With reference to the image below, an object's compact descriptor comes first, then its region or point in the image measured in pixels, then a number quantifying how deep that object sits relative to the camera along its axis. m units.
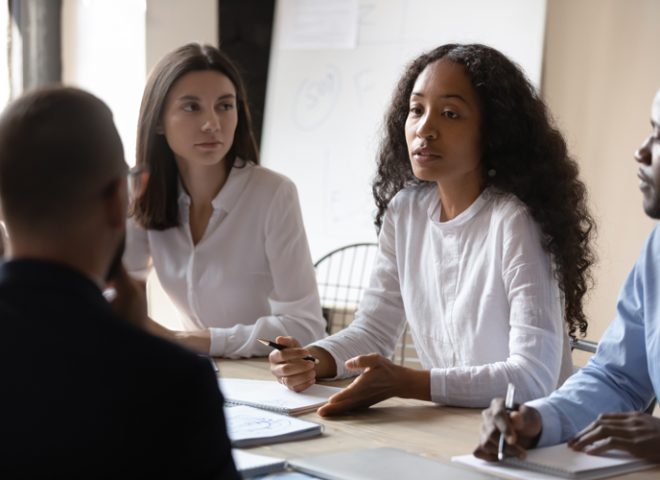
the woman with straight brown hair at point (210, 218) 2.56
